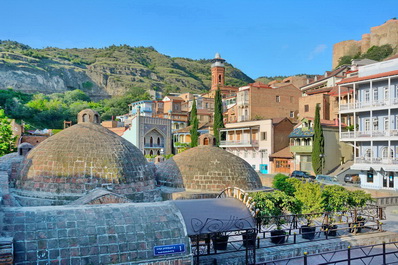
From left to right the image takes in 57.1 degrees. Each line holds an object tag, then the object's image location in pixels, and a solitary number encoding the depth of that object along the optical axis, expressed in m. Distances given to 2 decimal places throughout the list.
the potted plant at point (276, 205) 16.48
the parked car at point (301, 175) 39.16
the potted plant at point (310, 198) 18.99
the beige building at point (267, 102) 57.47
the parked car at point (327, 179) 34.94
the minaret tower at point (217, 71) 88.38
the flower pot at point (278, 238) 16.05
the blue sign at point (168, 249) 9.88
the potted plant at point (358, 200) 18.94
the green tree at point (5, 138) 38.69
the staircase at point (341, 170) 38.48
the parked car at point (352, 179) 36.38
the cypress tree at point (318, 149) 39.88
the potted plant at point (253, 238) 12.27
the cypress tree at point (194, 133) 52.48
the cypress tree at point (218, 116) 53.62
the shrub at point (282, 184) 29.06
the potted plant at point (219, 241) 14.38
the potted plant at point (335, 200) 19.83
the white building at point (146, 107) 80.19
